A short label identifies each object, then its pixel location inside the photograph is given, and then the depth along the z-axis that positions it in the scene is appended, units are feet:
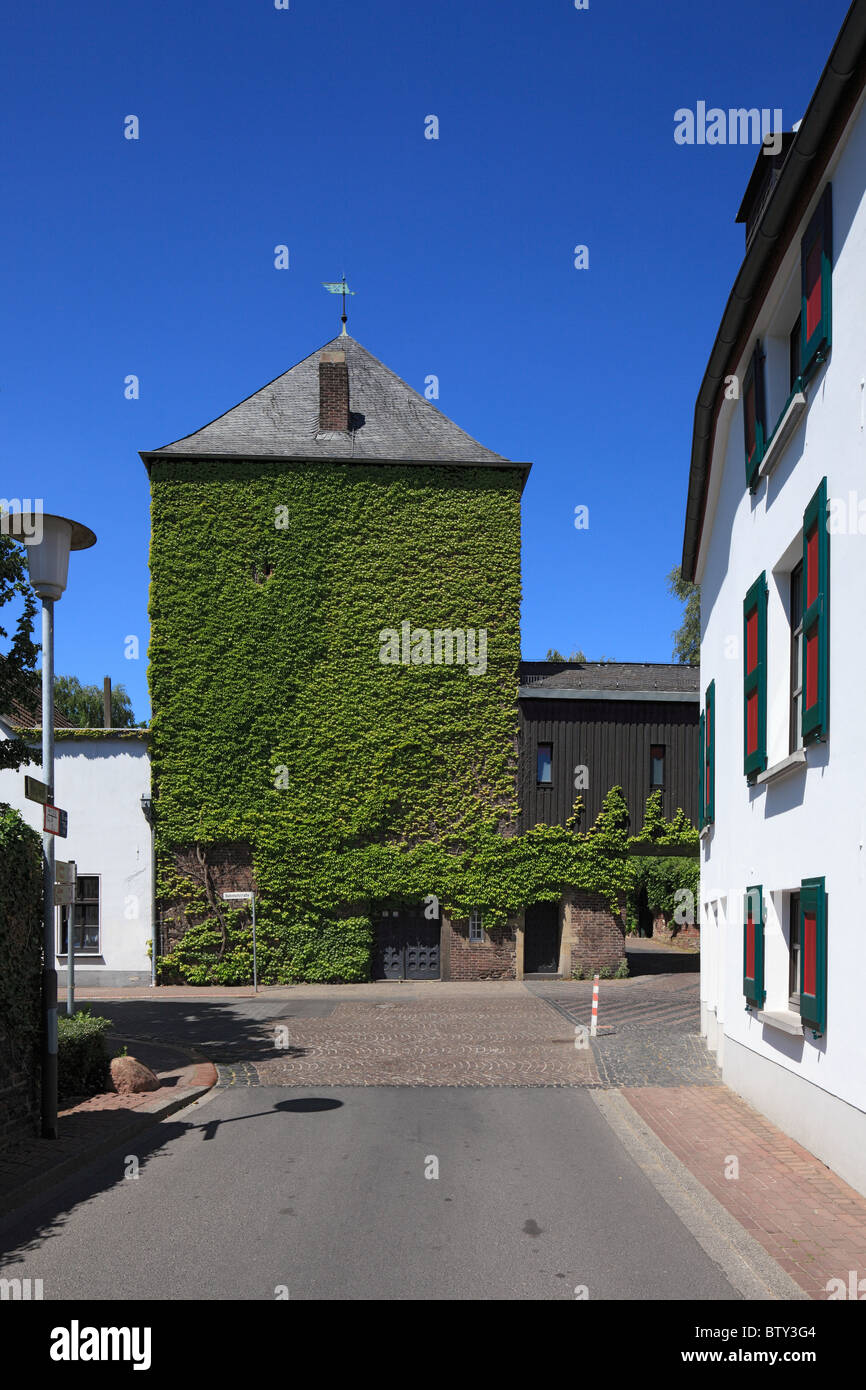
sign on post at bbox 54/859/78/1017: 34.48
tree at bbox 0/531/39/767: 41.45
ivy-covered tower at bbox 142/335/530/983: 89.10
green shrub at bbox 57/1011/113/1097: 36.01
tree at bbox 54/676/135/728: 202.69
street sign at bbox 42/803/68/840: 29.48
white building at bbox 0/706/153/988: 89.76
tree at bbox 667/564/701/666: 140.97
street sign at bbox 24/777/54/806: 28.76
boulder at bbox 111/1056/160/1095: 38.04
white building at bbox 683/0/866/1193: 26.48
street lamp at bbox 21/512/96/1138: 29.86
